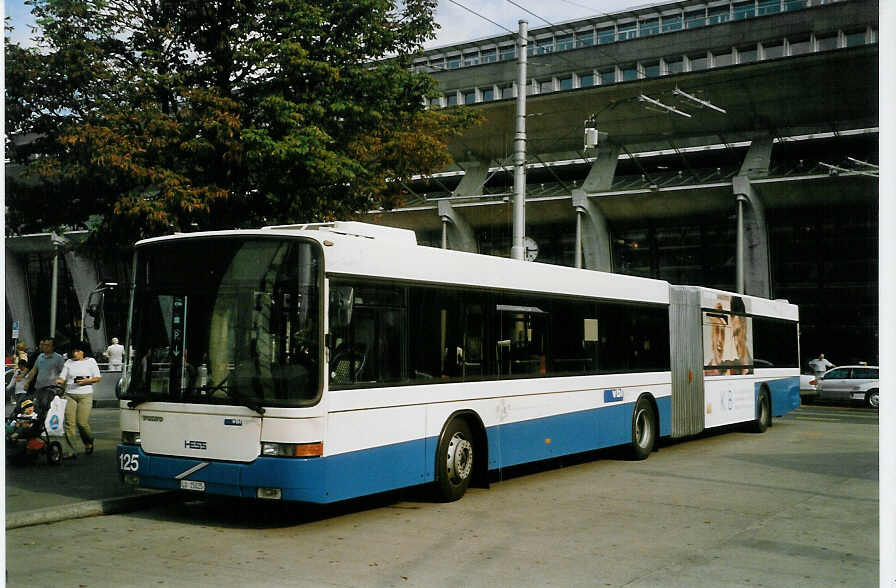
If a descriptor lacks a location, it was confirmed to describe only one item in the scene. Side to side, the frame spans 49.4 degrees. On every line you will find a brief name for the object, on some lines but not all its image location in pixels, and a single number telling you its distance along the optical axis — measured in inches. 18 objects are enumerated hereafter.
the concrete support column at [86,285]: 1743.0
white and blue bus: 344.2
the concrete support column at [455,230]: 1774.1
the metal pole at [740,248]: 1534.2
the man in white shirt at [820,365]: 1417.7
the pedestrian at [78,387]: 528.1
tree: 487.2
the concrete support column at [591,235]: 1667.1
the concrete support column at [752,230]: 1537.9
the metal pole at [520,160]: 695.7
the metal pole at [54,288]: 1202.8
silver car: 1219.9
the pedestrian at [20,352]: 751.7
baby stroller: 490.0
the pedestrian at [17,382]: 603.9
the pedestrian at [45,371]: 523.2
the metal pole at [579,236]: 1668.3
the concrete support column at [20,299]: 1171.3
